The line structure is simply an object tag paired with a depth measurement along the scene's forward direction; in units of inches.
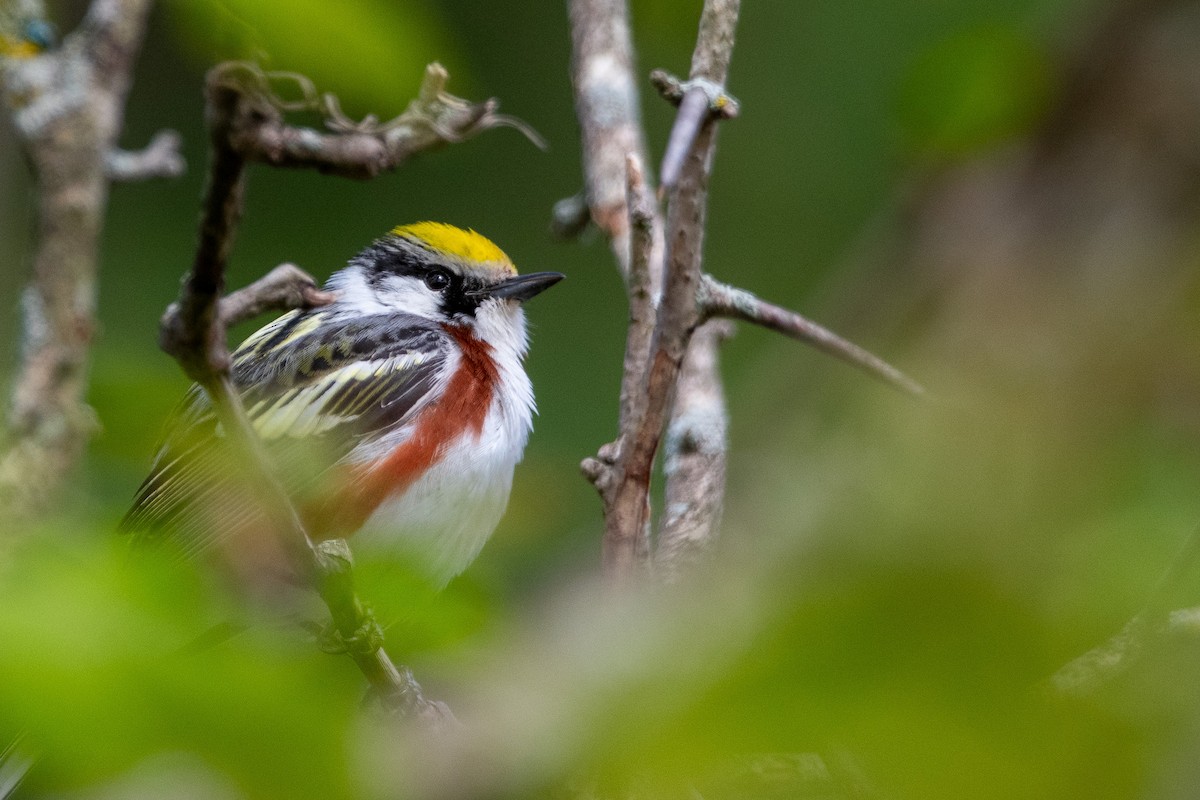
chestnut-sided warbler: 182.5
